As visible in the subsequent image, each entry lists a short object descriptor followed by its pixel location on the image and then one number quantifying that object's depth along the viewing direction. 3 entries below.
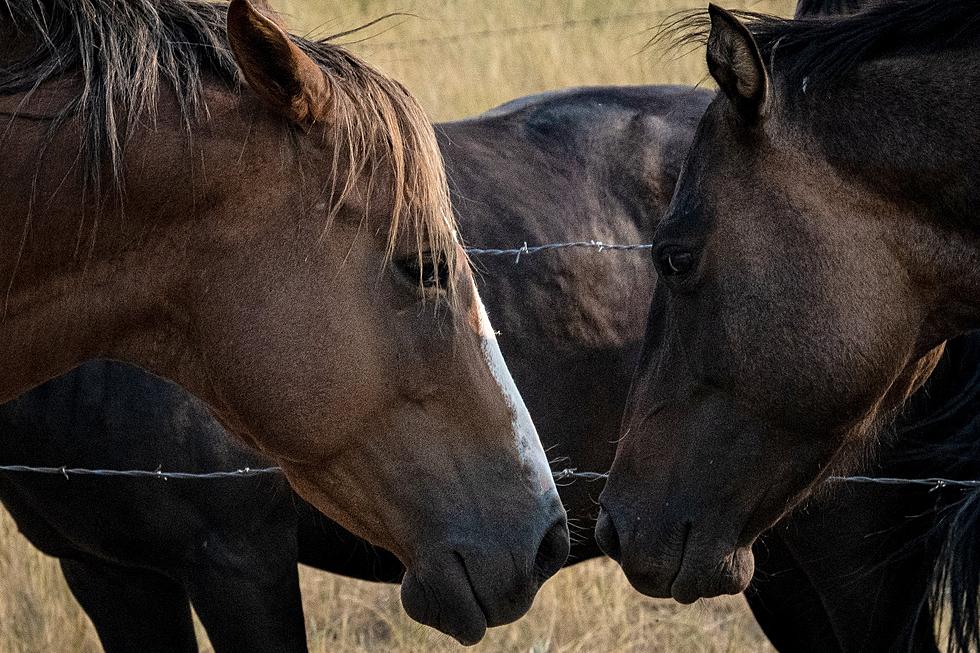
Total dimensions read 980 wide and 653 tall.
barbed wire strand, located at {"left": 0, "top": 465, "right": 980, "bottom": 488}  5.68
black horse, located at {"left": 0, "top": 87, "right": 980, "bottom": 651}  5.93
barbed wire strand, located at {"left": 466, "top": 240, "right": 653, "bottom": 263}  6.45
